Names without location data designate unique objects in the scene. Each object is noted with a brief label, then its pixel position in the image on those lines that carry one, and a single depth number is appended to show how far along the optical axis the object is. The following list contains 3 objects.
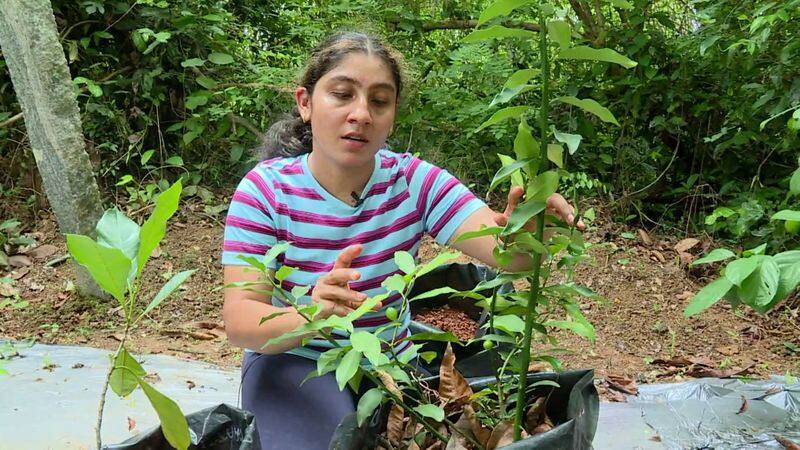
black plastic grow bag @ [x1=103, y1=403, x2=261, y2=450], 1.01
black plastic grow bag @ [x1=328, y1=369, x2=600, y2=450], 0.90
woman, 1.31
